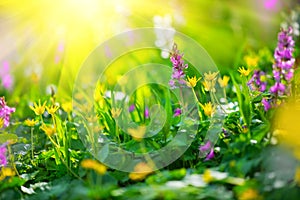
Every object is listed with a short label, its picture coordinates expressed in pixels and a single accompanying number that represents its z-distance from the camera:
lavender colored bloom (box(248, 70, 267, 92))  2.60
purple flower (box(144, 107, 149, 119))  2.64
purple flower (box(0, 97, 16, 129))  2.20
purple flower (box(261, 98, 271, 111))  1.96
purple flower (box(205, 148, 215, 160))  1.94
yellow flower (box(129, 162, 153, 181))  1.87
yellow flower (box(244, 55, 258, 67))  2.28
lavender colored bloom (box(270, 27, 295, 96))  1.84
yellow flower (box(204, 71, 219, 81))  2.08
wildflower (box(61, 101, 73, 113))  2.19
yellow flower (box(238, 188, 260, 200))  1.41
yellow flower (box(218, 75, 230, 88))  2.05
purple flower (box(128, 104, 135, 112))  2.88
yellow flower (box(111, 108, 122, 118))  2.06
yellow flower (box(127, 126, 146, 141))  1.98
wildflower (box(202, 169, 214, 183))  1.51
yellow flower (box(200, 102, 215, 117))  1.95
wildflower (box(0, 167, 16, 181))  1.77
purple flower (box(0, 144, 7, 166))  2.04
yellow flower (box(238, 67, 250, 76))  2.10
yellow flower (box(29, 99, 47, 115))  2.08
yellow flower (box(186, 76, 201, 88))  2.07
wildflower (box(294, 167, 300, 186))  1.42
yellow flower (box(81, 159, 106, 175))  1.56
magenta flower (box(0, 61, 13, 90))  4.30
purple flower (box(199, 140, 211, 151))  1.95
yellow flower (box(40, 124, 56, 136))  1.90
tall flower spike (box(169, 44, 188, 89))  2.14
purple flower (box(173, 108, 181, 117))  2.46
